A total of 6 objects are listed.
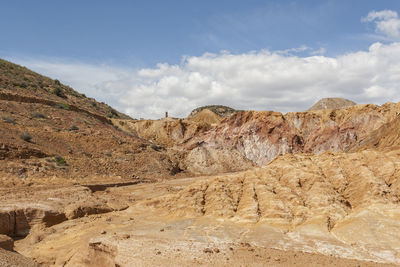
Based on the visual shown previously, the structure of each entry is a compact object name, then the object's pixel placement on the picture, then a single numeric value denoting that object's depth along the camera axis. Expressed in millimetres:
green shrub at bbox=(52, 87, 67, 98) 51656
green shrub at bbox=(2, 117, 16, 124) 30203
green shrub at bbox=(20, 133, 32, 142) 28072
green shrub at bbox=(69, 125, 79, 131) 35694
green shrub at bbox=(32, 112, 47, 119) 35359
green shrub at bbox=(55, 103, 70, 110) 41781
